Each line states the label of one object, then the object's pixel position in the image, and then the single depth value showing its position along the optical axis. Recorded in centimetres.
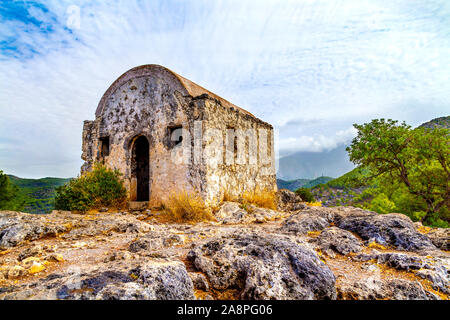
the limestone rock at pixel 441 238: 351
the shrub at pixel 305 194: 1171
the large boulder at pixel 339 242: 324
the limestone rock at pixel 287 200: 974
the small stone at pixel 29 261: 263
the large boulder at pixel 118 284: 160
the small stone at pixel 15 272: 233
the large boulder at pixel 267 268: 201
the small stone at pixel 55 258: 285
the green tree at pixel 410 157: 685
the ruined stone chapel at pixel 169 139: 739
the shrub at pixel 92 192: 732
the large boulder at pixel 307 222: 424
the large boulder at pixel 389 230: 343
